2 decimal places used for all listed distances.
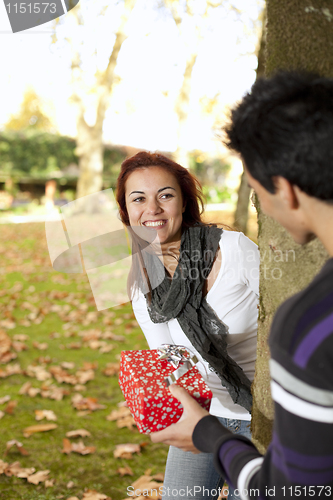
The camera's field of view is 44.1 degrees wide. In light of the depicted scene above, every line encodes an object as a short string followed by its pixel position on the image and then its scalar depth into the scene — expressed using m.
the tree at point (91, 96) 12.22
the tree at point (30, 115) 20.41
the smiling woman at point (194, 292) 1.94
